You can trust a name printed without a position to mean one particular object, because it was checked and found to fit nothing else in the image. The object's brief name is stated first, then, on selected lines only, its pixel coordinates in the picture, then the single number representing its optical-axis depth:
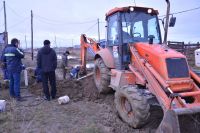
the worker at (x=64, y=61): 8.07
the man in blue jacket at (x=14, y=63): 5.34
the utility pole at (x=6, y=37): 10.51
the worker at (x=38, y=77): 6.76
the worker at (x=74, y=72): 7.07
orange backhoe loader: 3.36
